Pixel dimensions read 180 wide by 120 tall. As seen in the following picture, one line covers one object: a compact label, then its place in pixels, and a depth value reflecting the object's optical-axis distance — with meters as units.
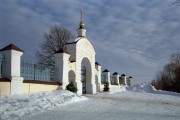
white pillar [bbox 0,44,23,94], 9.27
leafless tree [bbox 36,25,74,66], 21.81
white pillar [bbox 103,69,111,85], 18.69
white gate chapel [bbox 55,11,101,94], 12.07
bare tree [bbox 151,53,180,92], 29.17
